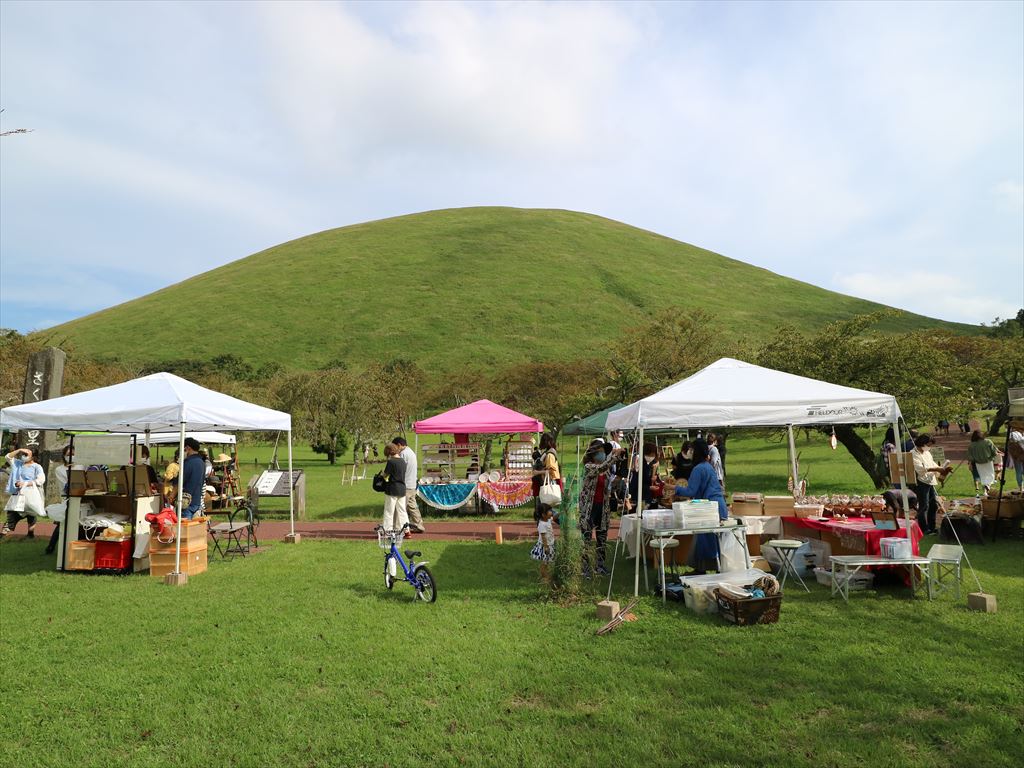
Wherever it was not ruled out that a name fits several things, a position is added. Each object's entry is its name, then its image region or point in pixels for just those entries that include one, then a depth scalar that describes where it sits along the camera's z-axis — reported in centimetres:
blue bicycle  744
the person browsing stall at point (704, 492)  789
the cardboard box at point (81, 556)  939
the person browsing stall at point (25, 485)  1149
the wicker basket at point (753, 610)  646
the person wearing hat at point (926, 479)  1119
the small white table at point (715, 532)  738
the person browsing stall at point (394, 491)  1062
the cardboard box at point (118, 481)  1012
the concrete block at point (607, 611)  663
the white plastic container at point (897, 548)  736
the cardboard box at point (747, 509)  941
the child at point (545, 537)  792
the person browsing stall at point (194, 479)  998
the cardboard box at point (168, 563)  909
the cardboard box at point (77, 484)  999
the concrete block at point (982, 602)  673
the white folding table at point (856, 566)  716
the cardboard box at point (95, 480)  1012
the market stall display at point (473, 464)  1564
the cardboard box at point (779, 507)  936
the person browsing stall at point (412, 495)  1265
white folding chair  721
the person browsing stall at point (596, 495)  852
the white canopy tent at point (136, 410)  901
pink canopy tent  1608
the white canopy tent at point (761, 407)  789
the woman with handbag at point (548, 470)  967
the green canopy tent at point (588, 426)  2080
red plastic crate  941
